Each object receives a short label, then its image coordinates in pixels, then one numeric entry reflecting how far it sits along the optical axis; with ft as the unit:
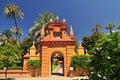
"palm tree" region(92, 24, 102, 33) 76.26
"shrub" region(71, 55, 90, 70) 42.44
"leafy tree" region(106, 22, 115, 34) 76.56
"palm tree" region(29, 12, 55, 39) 63.64
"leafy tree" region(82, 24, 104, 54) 66.99
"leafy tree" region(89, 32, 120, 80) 12.01
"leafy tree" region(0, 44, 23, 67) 32.19
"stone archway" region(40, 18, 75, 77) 42.93
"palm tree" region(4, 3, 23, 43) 68.59
